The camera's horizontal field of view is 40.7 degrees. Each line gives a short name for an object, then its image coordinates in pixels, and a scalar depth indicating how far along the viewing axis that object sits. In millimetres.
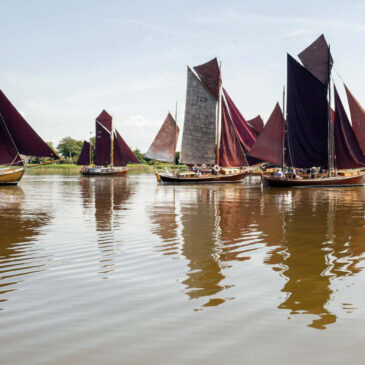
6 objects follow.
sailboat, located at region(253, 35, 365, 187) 42297
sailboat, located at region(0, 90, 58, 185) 41375
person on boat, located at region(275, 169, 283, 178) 42869
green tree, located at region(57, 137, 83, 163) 177675
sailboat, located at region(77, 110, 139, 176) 84438
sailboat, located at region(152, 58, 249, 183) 49984
